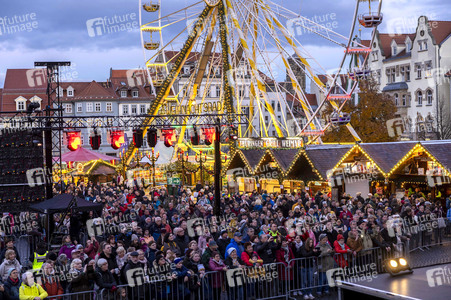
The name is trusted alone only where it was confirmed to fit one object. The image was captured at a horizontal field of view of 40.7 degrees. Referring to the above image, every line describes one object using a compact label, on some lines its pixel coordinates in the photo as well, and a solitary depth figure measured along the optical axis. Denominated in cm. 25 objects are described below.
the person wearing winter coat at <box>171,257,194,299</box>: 1068
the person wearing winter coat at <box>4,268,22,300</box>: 959
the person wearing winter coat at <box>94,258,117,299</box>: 1009
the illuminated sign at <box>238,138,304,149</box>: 3055
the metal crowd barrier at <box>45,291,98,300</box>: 993
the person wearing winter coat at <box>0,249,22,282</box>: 1057
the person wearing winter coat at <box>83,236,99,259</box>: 1234
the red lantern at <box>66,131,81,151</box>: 2228
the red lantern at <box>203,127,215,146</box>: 2347
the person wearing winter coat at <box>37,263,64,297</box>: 995
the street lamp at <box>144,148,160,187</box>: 3450
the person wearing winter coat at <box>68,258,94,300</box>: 1003
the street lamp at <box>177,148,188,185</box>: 3512
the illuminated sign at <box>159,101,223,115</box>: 3456
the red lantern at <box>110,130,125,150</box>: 2334
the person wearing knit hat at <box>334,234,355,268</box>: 1248
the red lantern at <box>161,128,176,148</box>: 2531
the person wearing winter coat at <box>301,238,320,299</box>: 1217
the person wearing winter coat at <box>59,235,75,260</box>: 1239
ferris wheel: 2819
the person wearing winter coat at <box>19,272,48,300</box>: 935
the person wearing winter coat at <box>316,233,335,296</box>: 1225
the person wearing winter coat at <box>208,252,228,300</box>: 1109
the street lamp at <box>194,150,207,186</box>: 3378
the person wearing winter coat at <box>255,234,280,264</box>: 1206
